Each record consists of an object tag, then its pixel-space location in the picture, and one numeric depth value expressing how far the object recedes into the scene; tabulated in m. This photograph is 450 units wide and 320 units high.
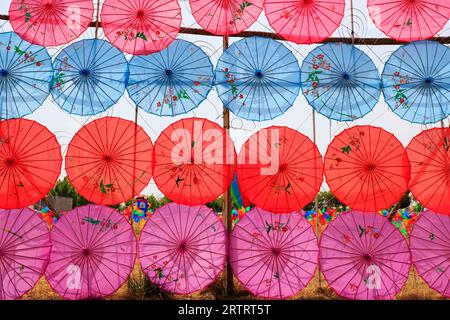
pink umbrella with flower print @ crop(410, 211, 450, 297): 4.05
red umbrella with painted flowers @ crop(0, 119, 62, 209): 3.90
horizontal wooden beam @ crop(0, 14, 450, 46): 4.61
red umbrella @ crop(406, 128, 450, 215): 4.08
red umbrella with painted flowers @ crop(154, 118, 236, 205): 3.97
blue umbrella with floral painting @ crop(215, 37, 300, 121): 4.19
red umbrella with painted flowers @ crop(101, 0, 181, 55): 4.23
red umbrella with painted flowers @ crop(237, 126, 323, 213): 4.00
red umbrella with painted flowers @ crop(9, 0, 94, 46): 4.27
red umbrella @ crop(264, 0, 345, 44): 4.36
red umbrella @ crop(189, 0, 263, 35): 4.37
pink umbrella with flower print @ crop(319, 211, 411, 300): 3.97
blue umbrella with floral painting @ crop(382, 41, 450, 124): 4.28
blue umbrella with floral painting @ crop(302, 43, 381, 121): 4.25
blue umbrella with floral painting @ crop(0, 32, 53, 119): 4.09
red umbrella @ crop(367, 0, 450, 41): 4.43
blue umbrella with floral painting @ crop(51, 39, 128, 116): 4.12
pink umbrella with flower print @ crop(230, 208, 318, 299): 3.98
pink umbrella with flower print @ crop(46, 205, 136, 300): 3.87
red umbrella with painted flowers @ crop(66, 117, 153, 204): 3.95
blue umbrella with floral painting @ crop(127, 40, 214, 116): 4.16
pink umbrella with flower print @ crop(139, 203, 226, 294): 3.95
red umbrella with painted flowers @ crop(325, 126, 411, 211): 4.04
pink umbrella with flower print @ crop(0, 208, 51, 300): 3.83
